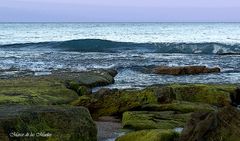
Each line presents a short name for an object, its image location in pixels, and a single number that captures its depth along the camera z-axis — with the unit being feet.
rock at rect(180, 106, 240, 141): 25.86
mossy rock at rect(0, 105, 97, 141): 25.63
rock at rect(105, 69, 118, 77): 76.38
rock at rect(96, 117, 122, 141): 33.19
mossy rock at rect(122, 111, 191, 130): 35.09
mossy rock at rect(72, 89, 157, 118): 42.27
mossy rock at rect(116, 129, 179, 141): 28.14
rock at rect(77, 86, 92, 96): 52.74
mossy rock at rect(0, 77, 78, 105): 43.32
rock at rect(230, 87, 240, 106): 47.73
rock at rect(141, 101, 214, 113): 40.40
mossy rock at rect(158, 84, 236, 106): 46.60
